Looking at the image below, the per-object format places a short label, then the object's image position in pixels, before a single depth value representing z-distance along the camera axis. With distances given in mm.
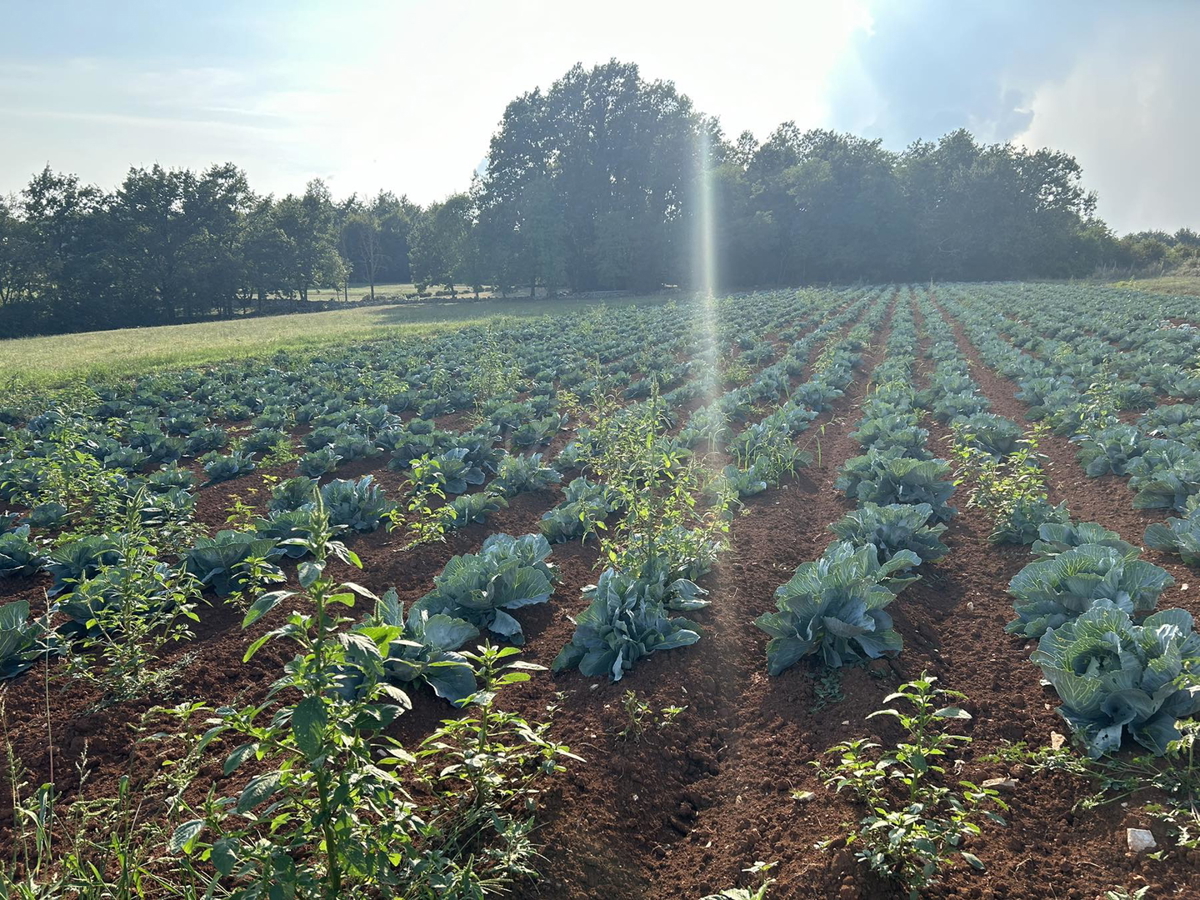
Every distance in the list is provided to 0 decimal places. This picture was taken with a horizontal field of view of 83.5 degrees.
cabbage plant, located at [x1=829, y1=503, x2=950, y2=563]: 5859
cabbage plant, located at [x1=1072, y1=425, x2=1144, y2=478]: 8141
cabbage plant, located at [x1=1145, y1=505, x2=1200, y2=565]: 5411
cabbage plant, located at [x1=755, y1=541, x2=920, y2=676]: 4332
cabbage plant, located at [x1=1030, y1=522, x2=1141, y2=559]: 5066
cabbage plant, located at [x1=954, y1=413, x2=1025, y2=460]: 8914
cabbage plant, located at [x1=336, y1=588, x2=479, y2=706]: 4145
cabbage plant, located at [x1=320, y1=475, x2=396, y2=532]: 7258
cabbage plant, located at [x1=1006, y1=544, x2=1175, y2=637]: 4305
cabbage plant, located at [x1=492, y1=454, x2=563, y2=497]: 8414
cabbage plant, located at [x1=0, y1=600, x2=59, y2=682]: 4508
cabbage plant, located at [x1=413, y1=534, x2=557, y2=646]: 5016
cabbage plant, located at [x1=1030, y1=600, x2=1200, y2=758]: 3271
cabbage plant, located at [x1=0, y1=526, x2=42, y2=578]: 6281
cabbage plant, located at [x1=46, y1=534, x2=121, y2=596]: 5664
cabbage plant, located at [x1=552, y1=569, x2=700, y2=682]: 4543
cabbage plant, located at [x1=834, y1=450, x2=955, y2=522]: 6922
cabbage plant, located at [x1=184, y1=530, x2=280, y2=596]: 5699
